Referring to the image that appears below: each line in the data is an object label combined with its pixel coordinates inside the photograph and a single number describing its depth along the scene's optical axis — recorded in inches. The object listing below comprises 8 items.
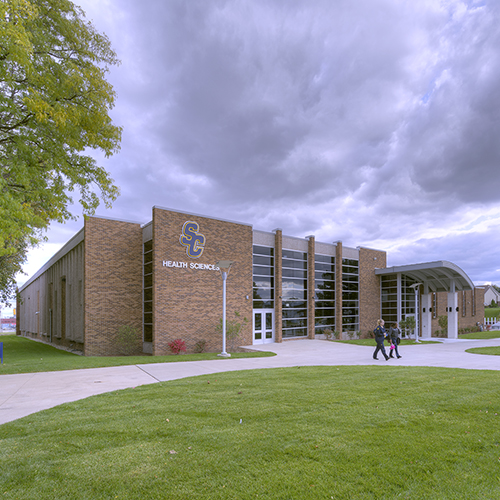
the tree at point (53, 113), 280.7
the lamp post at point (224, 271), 696.2
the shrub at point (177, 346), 768.3
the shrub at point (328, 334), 1156.5
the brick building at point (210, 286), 803.4
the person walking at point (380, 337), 599.2
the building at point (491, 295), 3346.5
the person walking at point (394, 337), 636.1
